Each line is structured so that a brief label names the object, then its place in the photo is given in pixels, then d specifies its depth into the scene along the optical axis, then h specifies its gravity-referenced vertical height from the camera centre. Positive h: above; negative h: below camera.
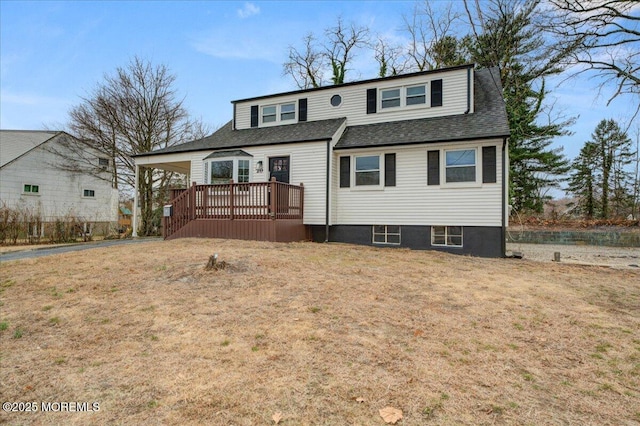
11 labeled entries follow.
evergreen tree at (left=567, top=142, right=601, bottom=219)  23.72 +2.49
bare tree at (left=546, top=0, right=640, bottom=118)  9.77 +5.38
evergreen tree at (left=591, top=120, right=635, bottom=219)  22.30 +3.77
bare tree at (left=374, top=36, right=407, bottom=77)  23.65 +11.42
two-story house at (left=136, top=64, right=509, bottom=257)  9.62 +1.50
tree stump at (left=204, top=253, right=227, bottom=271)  5.66 -0.93
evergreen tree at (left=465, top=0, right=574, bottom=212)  16.54 +5.31
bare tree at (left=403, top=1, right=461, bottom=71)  21.06 +11.80
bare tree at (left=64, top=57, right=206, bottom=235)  17.67 +5.13
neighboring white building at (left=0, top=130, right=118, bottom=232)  18.09 +1.92
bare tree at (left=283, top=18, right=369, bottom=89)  24.75 +12.35
